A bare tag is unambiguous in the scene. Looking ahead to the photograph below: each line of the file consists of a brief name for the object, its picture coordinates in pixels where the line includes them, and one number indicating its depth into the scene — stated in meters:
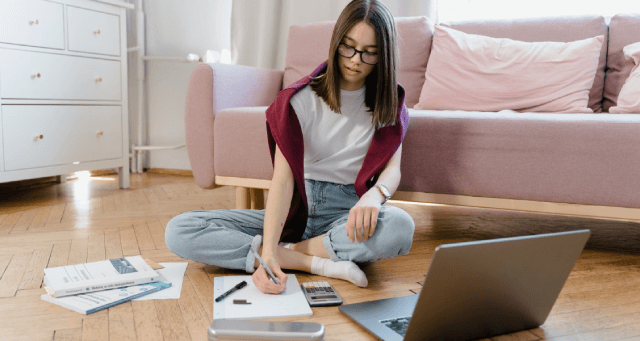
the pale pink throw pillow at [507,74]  1.77
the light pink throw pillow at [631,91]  1.65
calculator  1.05
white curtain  2.68
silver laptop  0.75
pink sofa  1.35
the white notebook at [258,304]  0.97
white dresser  2.03
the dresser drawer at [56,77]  2.02
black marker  1.04
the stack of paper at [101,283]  1.04
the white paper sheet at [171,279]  1.08
